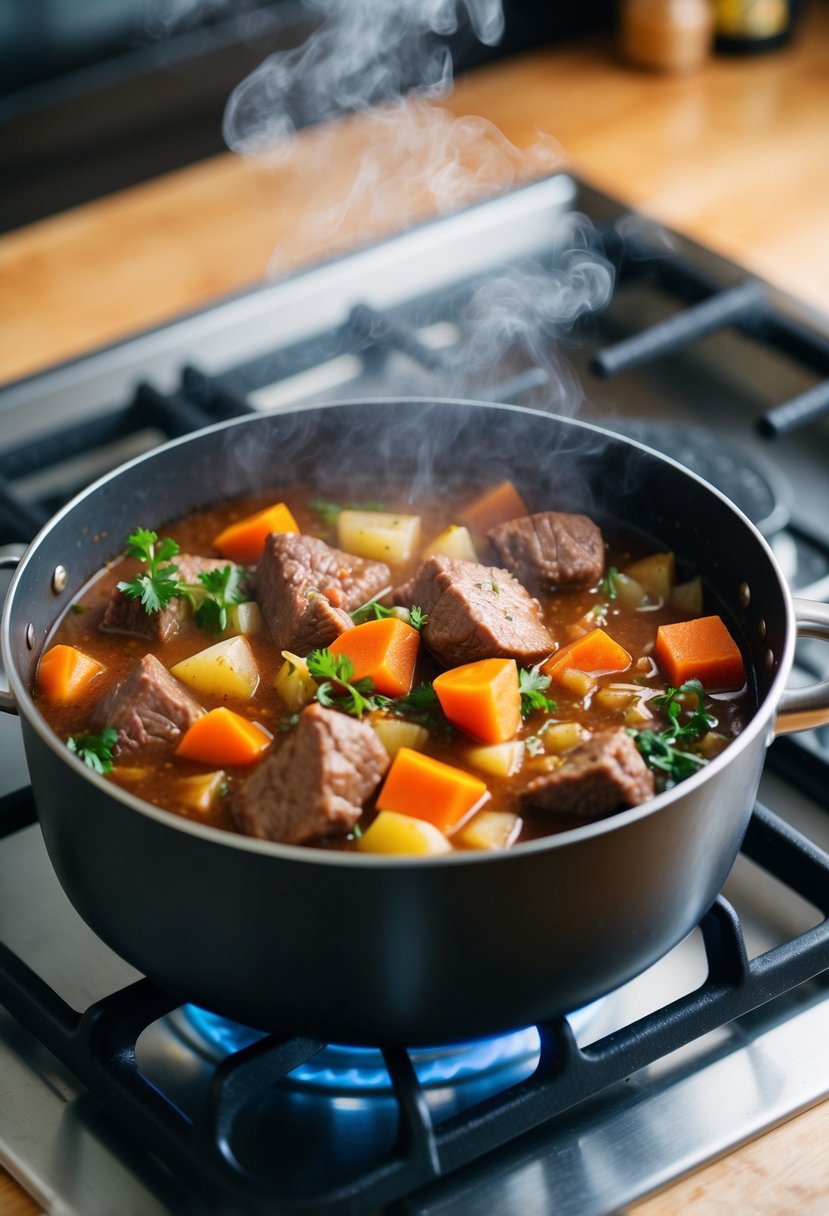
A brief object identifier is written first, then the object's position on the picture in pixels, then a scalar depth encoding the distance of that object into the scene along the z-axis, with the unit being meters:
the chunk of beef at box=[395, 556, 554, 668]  0.83
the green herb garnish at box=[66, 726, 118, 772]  0.81
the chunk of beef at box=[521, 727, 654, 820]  0.77
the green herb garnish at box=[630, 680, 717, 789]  0.80
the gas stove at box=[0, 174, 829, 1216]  0.75
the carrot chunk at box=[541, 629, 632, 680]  0.84
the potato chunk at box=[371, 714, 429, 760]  0.81
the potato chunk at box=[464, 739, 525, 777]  0.80
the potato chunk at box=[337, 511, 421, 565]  0.90
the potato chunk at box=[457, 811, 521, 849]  0.78
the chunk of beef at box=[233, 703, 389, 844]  0.76
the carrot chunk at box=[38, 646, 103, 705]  0.84
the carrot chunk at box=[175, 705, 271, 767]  0.81
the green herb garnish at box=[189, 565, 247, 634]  0.86
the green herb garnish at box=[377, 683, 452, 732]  0.82
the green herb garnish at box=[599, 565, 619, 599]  0.88
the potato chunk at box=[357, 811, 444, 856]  0.76
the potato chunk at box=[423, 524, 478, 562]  0.89
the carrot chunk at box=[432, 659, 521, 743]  0.81
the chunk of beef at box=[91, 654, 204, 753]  0.81
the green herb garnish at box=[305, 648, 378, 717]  0.82
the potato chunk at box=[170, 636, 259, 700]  0.84
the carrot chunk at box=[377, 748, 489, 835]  0.78
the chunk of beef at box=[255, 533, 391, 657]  0.84
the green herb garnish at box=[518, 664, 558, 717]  0.82
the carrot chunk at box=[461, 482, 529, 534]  0.91
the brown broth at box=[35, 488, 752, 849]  0.80
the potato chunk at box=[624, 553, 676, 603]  0.88
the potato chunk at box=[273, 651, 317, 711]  0.83
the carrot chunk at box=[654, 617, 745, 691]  0.84
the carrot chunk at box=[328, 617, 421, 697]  0.83
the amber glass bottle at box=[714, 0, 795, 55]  1.26
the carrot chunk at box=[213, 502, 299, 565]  0.90
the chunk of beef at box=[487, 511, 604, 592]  0.87
